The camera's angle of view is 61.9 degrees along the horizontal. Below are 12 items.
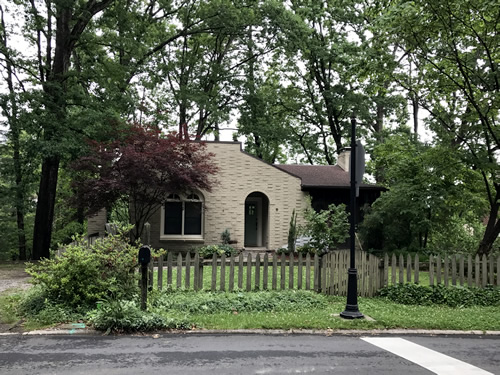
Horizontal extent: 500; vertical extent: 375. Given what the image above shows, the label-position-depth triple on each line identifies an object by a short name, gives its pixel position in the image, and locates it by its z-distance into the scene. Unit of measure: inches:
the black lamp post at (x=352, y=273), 310.3
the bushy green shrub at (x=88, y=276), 300.5
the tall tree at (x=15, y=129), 632.9
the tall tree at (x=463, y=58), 437.4
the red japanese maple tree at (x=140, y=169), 587.5
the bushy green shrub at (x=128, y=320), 267.1
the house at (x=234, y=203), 759.7
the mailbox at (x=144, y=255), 291.9
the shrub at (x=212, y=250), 664.4
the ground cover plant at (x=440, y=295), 376.5
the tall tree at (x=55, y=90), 632.4
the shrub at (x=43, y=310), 281.8
